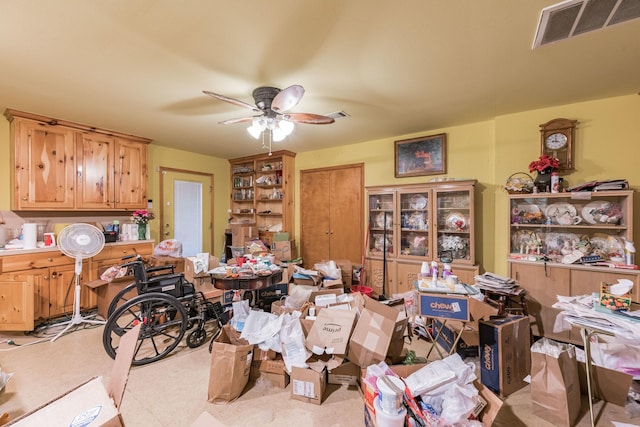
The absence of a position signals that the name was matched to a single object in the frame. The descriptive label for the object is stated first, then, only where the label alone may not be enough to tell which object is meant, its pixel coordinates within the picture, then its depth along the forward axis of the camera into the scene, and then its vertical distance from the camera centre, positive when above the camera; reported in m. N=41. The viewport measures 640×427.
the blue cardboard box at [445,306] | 1.88 -0.65
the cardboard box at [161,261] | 3.80 -0.64
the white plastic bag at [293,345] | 2.04 -1.00
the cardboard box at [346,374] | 2.07 -1.21
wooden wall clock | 2.89 +0.79
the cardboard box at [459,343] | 2.43 -1.16
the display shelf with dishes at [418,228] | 3.43 -0.19
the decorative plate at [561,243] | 2.87 -0.31
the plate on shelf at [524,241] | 3.05 -0.31
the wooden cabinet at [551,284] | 2.56 -0.70
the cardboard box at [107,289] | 3.23 -0.88
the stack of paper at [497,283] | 2.66 -0.69
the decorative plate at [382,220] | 4.11 -0.09
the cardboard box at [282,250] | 4.71 -0.61
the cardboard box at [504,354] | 1.99 -1.05
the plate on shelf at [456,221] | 3.48 -0.09
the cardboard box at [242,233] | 5.01 -0.34
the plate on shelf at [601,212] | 2.67 +0.01
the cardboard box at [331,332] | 2.01 -0.89
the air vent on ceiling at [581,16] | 1.49 +1.14
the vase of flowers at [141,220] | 4.12 -0.08
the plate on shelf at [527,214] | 3.00 +0.00
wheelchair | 2.39 -0.96
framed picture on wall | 3.76 +0.83
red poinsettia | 2.81 +0.52
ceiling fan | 2.43 +0.87
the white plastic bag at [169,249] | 4.02 -0.50
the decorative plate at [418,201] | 3.78 +0.18
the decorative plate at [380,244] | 4.07 -0.45
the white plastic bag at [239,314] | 2.31 -0.88
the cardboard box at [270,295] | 3.25 -0.99
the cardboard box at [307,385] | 1.90 -1.20
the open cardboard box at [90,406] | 0.94 -0.70
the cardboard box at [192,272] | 3.29 -0.69
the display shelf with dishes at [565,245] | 2.56 -0.34
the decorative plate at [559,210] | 2.89 +0.04
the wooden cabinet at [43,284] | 2.79 -0.78
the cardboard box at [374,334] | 1.97 -0.88
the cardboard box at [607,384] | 1.83 -1.17
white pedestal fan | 2.93 -0.32
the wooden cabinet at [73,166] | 3.20 +0.64
